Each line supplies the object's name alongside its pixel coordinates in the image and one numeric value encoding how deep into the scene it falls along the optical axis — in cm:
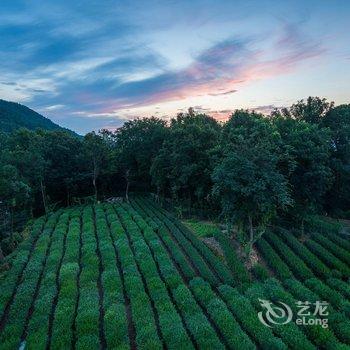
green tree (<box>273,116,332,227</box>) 3431
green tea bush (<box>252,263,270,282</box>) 2556
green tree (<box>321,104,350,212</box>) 4675
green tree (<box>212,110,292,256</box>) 2508
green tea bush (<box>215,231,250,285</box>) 2488
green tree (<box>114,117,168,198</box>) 5834
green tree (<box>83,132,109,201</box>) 5512
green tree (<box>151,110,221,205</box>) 4066
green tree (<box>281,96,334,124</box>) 5081
